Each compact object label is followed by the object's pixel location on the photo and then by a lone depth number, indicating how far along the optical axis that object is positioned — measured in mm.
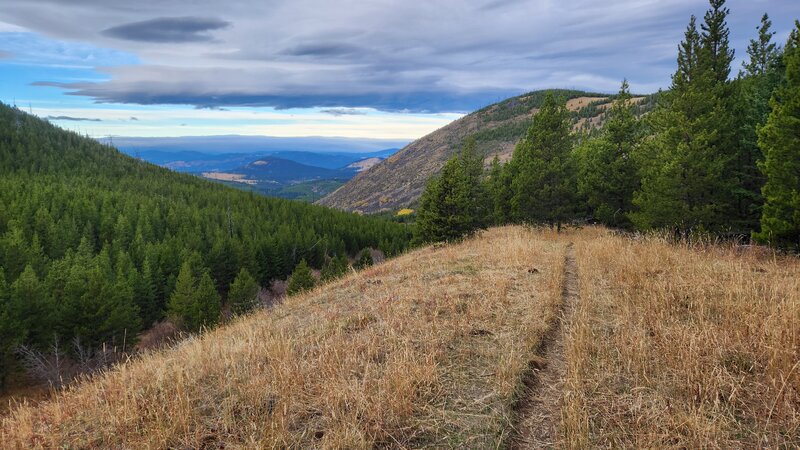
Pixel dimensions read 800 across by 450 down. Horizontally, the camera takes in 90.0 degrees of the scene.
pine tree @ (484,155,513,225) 53688
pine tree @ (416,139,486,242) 36969
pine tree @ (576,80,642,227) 33156
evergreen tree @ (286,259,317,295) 46625
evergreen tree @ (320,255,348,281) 51412
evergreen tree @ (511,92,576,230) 31734
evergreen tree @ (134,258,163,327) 47500
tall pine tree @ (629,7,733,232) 22609
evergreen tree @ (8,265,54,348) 33875
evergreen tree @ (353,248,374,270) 69688
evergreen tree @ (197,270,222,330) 40100
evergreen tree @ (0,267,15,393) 31141
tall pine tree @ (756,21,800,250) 15234
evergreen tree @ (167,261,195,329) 42656
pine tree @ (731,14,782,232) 22828
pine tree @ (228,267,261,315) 44275
